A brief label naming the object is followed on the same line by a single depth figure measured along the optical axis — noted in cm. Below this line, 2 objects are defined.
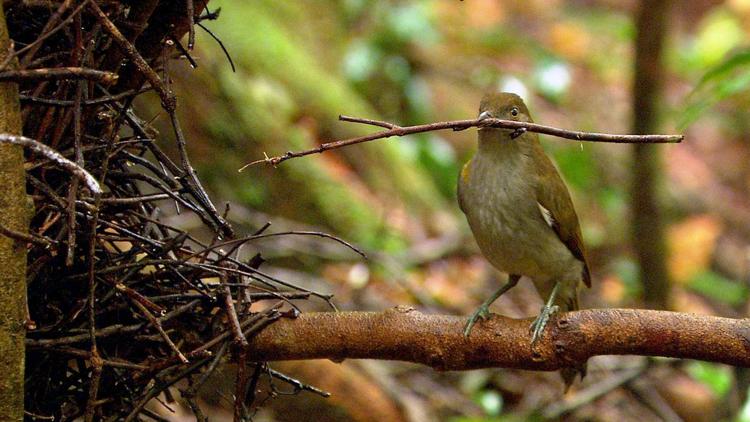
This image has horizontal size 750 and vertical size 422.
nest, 433
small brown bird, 689
